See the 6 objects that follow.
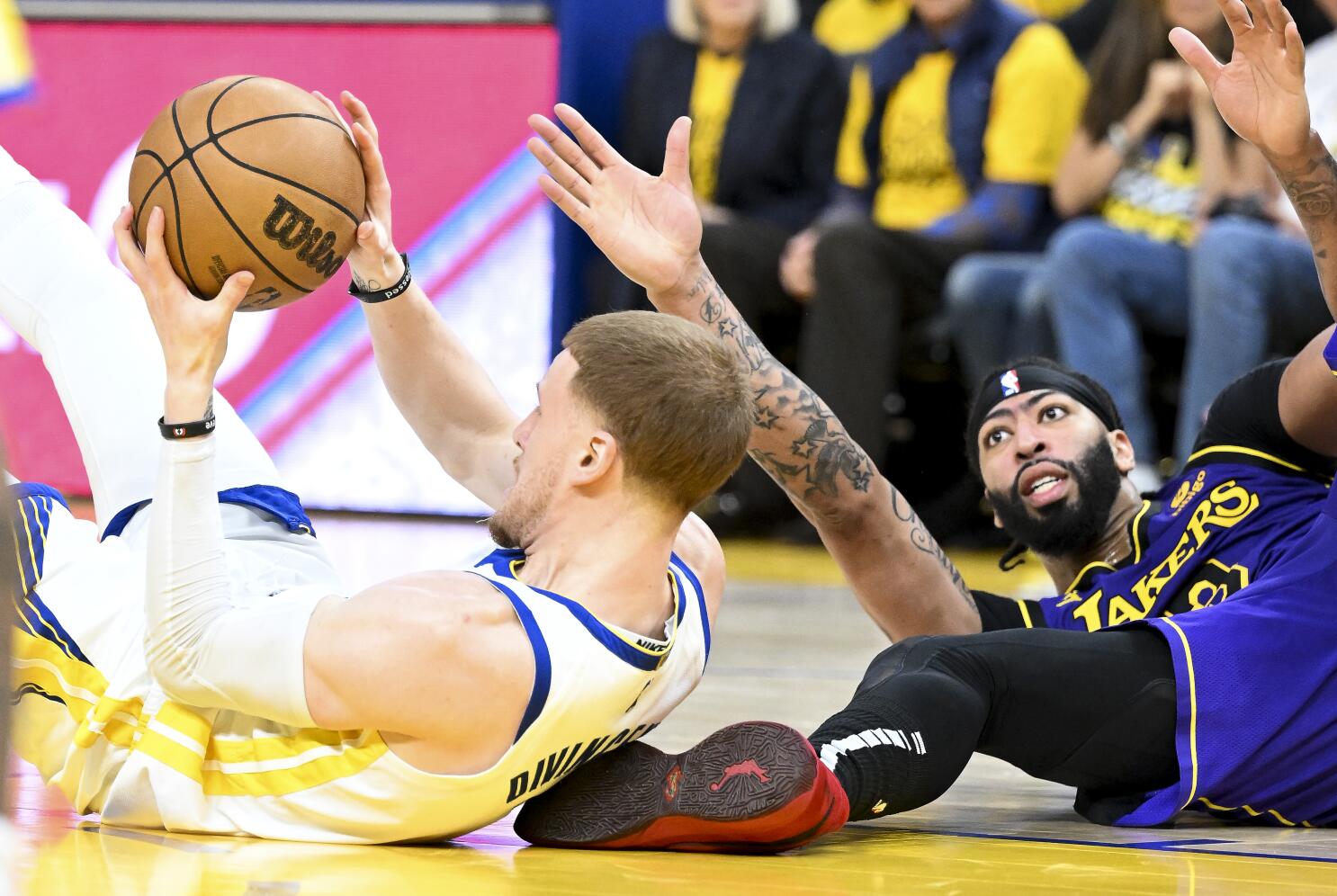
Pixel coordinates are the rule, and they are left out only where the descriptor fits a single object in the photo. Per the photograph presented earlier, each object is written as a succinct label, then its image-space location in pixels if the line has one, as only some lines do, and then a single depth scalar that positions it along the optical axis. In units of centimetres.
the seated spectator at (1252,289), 1434
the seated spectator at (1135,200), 1494
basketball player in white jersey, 486
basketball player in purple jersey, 538
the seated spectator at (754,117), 1706
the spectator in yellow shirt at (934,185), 1595
